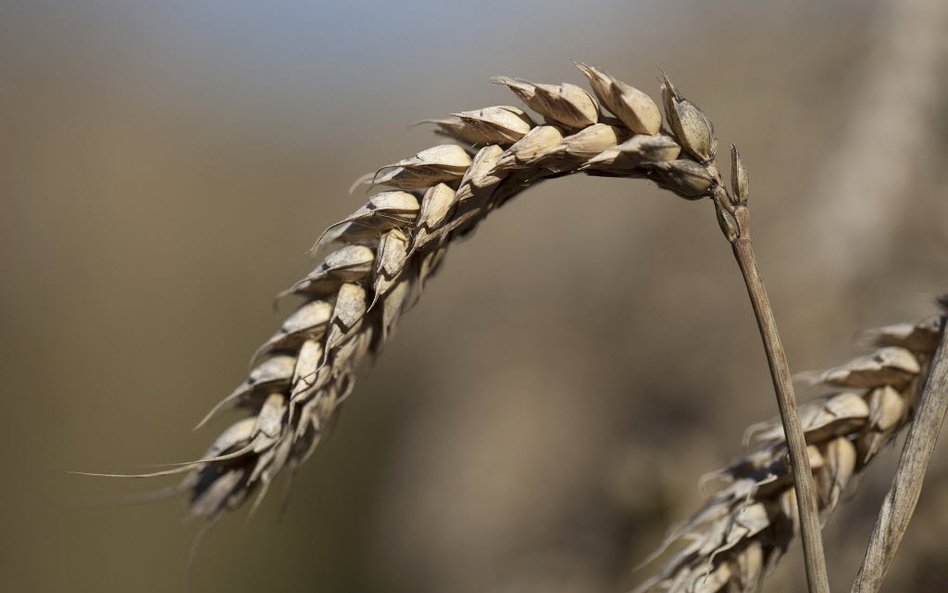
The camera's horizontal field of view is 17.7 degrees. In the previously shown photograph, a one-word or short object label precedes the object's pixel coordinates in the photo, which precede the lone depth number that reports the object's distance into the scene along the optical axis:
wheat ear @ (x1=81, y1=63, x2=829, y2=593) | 0.35
